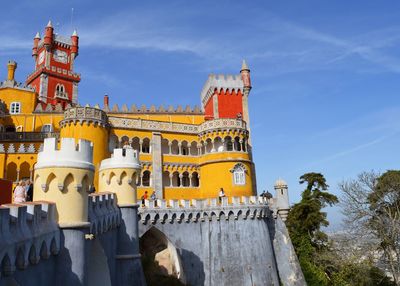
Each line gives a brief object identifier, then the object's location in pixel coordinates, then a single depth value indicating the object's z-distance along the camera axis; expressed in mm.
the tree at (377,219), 27594
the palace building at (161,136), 34094
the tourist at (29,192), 14117
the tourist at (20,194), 11858
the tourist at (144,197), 30250
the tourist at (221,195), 31844
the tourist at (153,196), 30253
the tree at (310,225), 35281
